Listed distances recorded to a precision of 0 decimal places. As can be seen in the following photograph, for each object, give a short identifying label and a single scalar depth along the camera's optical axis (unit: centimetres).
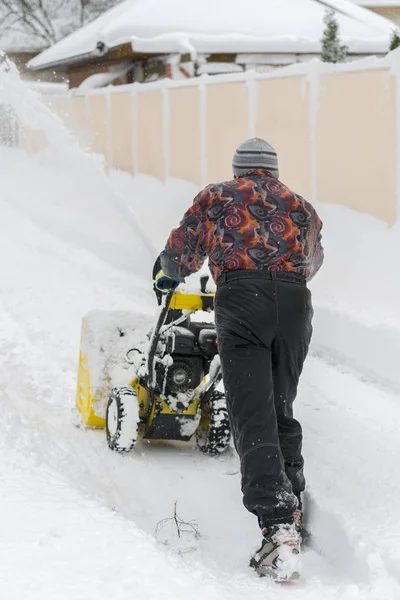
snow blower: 1113
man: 862
